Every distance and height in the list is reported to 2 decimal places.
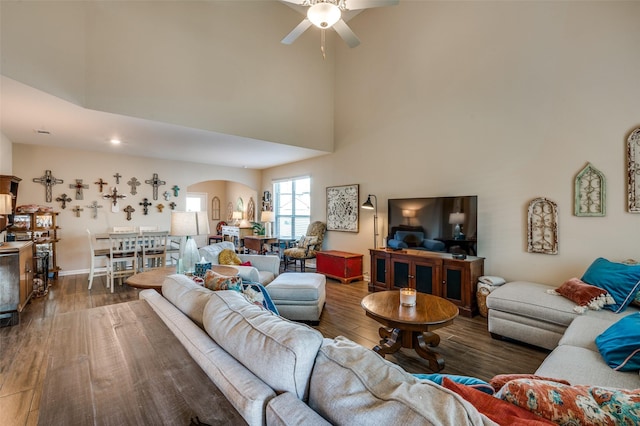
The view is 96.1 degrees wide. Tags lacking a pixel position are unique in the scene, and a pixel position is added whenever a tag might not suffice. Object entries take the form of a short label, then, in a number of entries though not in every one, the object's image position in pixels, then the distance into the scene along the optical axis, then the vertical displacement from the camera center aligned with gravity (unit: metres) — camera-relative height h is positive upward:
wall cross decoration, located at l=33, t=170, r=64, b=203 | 5.64 +0.64
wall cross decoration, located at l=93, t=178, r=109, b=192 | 6.19 +0.67
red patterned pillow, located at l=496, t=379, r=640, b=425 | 0.75 -0.53
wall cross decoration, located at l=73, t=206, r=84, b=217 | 5.98 +0.08
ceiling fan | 2.46 +1.79
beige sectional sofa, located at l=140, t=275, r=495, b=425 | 0.67 -0.47
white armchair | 3.23 -0.68
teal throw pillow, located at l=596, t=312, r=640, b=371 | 1.58 -0.79
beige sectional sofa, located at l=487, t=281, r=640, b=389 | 1.57 -0.89
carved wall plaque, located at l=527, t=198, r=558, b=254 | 3.34 -0.18
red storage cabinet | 5.27 -1.00
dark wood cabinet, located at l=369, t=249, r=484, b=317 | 3.61 -0.86
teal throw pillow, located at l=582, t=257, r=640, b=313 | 2.45 -0.62
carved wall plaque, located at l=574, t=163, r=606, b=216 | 3.03 +0.20
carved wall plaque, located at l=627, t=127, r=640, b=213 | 2.83 +0.41
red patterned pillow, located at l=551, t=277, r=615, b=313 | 2.46 -0.75
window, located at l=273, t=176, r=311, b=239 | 7.10 +0.17
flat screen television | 3.81 -0.09
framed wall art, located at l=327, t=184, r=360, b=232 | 5.72 +0.10
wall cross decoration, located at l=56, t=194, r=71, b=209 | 5.80 +0.29
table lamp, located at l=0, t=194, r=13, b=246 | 3.44 +0.12
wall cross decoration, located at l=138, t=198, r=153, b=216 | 6.71 +0.20
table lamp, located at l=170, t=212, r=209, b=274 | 2.81 -0.16
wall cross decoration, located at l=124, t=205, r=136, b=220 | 6.51 +0.08
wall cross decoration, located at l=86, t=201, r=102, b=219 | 6.14 +0.15
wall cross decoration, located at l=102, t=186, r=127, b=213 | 6.33 +0.37
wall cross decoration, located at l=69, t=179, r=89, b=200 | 5.94 +0.56
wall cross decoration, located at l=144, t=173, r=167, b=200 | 6.80 +0.73
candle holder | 2.55 -0.77
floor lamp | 5.30 -0.16
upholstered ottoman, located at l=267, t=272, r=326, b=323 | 3.29 -0.99
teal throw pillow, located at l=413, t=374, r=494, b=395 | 0.95 -0.60
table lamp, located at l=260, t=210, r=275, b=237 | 7.60 -0.11
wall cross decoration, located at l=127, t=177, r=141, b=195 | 6.54 +0.68
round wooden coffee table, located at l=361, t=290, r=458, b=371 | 2.25 -0.85
